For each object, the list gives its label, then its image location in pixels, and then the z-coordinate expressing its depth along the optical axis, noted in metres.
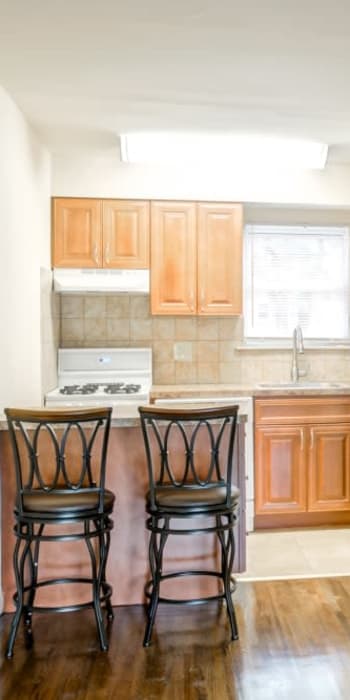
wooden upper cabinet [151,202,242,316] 3.61
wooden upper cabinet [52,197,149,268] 3.54
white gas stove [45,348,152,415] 3.77
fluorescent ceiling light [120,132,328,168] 3.21
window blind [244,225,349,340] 4.01
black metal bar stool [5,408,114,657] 1.93
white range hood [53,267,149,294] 3.51
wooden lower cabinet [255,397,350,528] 3.32
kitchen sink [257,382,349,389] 3.42
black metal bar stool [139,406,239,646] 1.96
